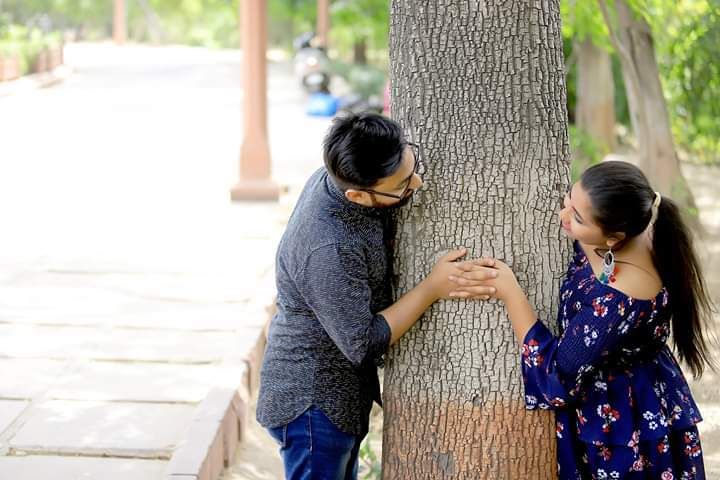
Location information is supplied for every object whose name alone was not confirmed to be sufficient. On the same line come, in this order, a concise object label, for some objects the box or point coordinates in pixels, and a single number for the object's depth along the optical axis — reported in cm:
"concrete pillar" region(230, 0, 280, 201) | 1072
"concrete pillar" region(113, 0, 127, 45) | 3703
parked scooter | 2248
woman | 268
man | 266
